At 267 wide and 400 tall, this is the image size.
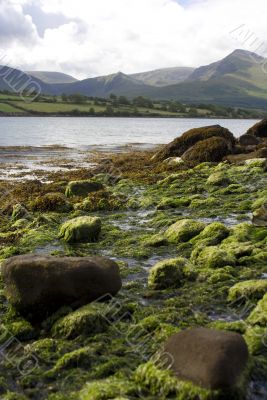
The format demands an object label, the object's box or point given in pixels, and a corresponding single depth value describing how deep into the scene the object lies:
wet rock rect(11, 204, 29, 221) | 21.79
